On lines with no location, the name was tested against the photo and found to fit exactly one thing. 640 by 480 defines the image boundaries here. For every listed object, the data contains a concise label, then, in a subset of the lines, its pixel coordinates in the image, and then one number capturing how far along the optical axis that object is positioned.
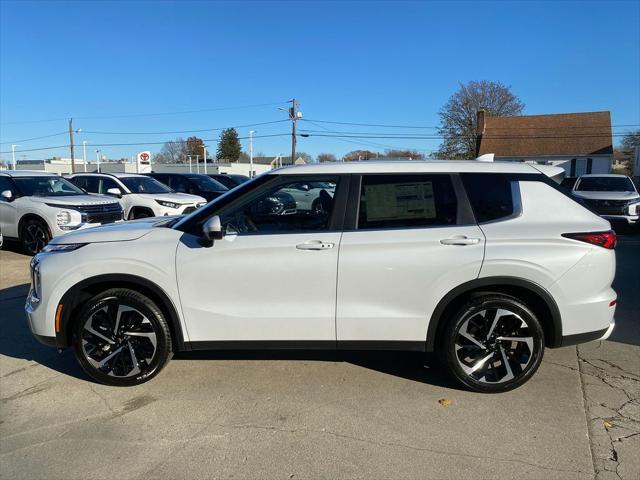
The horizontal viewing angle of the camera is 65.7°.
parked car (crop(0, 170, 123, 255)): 9.48
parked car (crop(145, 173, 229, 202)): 14.98
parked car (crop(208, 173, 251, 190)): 19.97
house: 44.19
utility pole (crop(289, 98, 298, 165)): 42.61
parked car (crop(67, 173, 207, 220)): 11.37
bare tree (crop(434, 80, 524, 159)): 52.44
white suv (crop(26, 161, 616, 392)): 3.65
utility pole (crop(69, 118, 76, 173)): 55.06
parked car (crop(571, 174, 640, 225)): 13.18
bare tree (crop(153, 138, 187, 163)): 110.44
